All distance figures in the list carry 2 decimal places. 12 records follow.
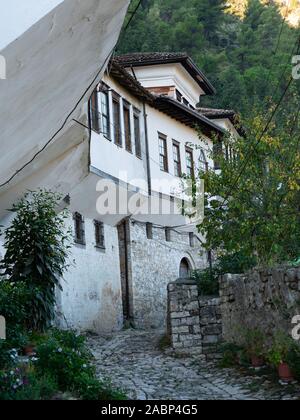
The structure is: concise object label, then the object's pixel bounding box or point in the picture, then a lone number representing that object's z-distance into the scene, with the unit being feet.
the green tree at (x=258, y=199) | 55.36
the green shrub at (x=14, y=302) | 38.14
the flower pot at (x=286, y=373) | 36.42
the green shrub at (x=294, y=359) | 35.99
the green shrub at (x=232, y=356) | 42.86
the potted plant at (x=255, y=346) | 41.11
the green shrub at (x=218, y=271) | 55.88
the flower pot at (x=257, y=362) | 40.93
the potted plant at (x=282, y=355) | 36.47
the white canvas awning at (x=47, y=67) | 32.42
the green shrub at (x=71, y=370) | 30.63
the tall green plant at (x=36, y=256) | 42.29
